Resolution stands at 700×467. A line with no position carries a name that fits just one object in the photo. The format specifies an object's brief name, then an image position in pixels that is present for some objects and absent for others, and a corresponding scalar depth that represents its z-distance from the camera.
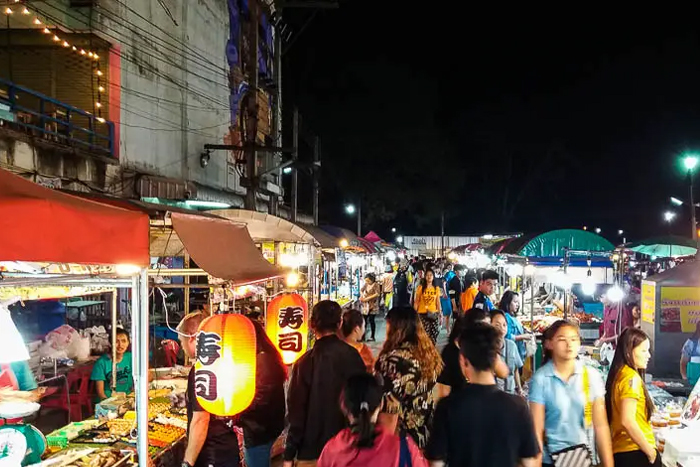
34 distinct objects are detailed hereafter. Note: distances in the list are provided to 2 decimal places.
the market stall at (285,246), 8.70
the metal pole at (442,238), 42.29
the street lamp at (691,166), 17.64
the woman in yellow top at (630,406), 4.48
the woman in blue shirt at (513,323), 8.01
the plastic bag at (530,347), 9.09
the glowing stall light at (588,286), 11.36
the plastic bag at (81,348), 9.73
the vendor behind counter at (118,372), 7.78
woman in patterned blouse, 4.75
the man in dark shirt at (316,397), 4.79
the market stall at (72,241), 2.65
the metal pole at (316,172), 22.31
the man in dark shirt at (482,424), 3.27
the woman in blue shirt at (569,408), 4.22
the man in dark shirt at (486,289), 9.83
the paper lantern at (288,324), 7.82
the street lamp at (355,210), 32.12
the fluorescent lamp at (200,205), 12.01
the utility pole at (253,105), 16.39
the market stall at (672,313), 10.57
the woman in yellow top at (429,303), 12.43
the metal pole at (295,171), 19.90
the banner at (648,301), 10.80
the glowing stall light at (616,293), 9.00
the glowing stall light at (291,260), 12.16
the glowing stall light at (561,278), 10.36
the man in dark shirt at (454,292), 17.27
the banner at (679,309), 10.56
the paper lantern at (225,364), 4.68
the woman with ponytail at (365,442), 3.01
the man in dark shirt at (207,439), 4.55
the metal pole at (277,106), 24.84
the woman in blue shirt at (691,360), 8.89
